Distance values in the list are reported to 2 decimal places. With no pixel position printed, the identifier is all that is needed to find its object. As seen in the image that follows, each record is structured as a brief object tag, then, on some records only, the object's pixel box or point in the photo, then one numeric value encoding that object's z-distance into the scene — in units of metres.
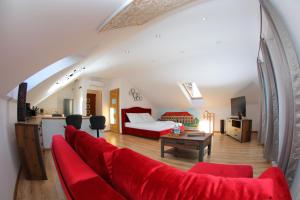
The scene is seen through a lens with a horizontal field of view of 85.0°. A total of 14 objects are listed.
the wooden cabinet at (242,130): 5.22
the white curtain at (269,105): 2.60
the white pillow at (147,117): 7.53
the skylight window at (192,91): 7.52
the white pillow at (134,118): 6.98
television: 5.61
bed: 5.84
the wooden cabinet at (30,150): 2.46
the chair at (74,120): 4.23
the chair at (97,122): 4.62
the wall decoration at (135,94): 7.77
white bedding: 5.88
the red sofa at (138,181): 0.60
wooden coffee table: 3.46
